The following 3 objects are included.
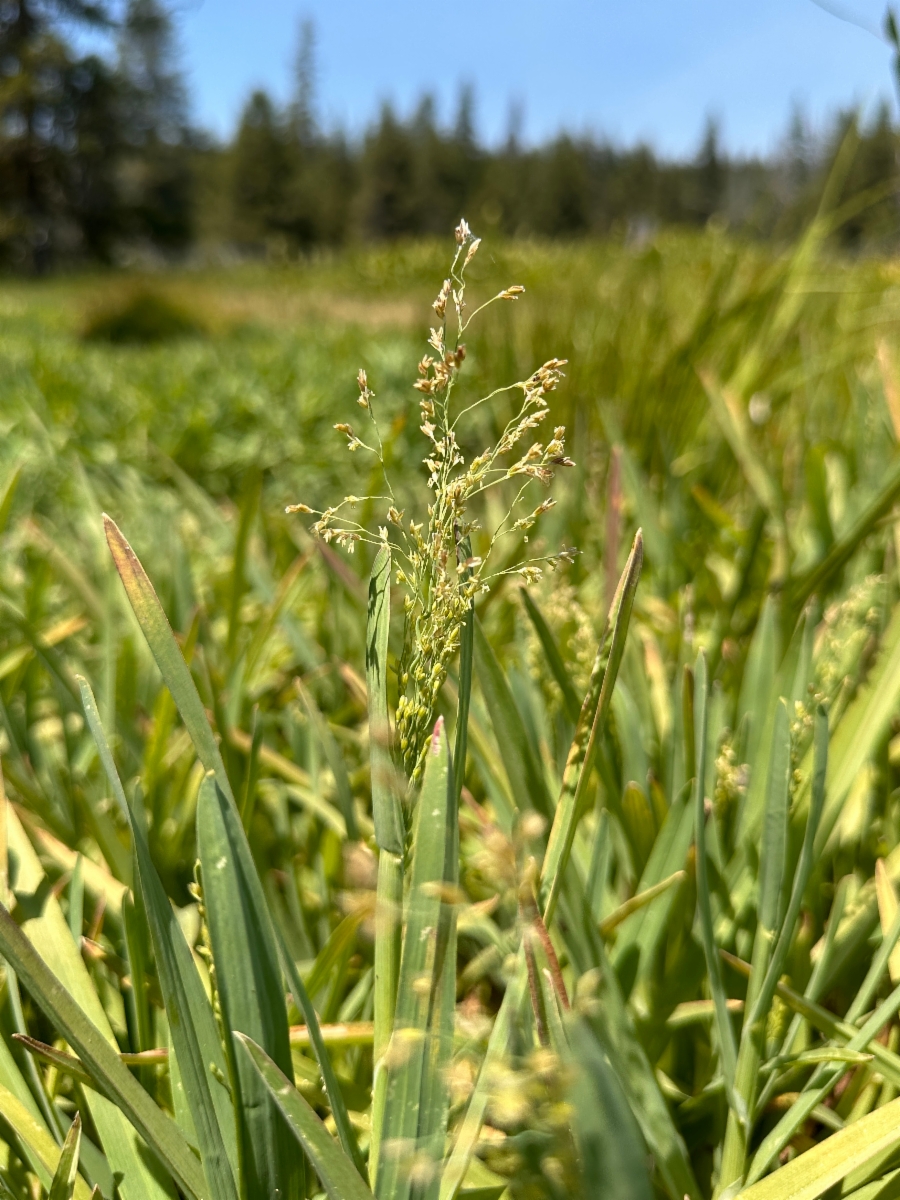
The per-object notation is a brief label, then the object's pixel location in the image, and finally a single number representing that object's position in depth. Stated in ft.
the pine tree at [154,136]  104.37
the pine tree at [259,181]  141.69
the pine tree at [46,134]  83.20
